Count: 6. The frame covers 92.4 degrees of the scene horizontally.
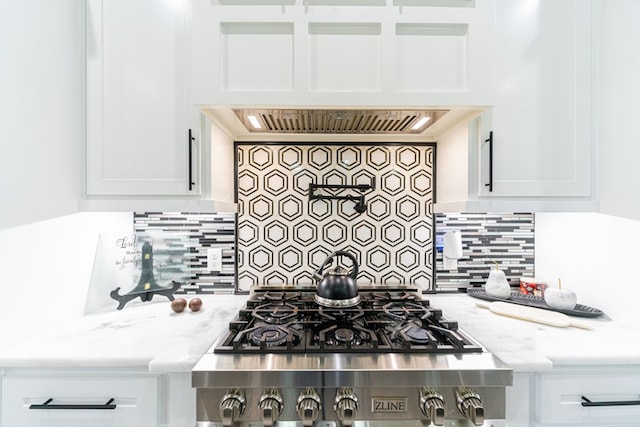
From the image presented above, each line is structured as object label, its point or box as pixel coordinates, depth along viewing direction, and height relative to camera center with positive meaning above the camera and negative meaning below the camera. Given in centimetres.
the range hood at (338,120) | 121 +39
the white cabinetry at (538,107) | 122 +42
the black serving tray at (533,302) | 129 -42
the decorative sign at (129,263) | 140 -25
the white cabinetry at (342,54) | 107 +56
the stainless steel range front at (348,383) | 83 -47
